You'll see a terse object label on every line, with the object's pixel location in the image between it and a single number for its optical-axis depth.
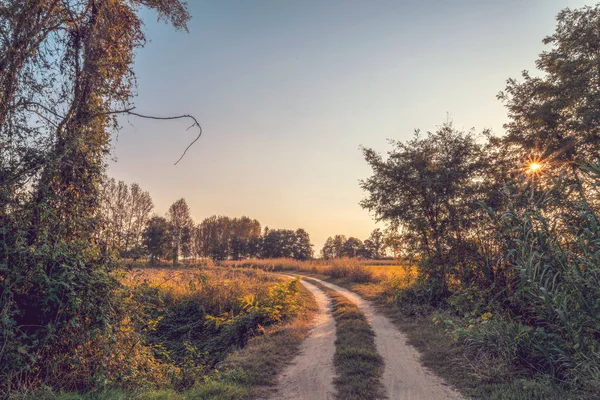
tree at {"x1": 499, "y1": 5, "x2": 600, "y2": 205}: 12.66
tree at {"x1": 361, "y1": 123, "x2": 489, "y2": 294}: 11.41
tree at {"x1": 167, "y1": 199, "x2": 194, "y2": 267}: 46.41
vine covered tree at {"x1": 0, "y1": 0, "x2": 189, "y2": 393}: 4.43
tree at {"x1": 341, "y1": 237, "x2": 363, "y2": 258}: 89.81
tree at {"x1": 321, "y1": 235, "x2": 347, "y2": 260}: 97.14
